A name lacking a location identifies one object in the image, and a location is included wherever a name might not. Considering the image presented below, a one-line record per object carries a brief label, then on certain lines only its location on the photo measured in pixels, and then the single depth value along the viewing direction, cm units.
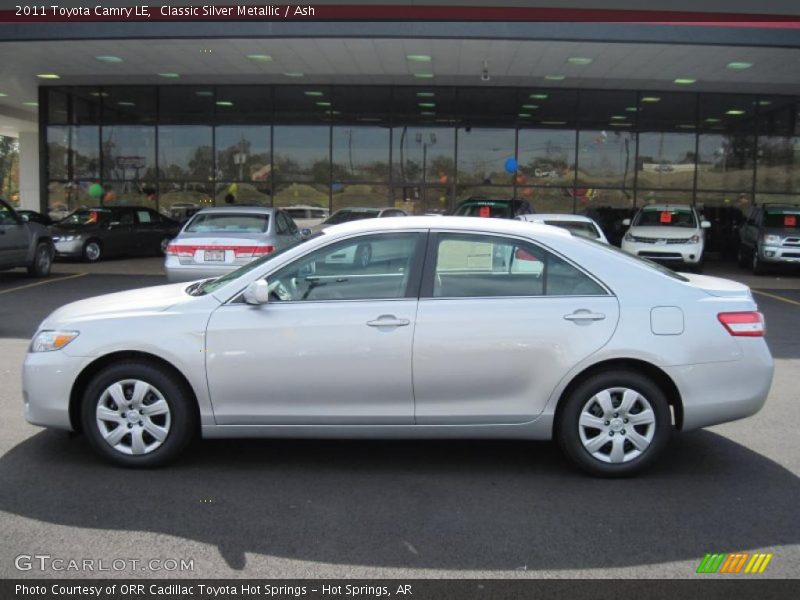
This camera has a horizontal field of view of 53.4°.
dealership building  2314
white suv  1780
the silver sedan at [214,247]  1187
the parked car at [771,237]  1809
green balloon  2494
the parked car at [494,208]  1844
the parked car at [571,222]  1418
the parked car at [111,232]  1983
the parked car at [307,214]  2377
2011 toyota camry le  484
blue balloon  2341
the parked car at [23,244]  1466
